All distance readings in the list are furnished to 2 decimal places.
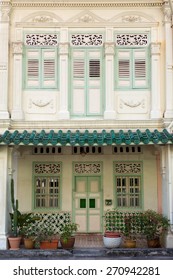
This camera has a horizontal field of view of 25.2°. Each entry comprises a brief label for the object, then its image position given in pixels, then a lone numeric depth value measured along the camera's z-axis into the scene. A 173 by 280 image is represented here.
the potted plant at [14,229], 10.53
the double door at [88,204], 12.15
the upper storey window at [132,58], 11.94
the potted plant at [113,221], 11.78
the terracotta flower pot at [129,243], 10.61
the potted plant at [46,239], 10.52
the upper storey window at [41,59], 11.93
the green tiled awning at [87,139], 10.31
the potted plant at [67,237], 10.48
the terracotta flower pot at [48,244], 10.51
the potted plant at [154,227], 10.70
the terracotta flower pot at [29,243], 10.51
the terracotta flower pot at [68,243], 10.49
